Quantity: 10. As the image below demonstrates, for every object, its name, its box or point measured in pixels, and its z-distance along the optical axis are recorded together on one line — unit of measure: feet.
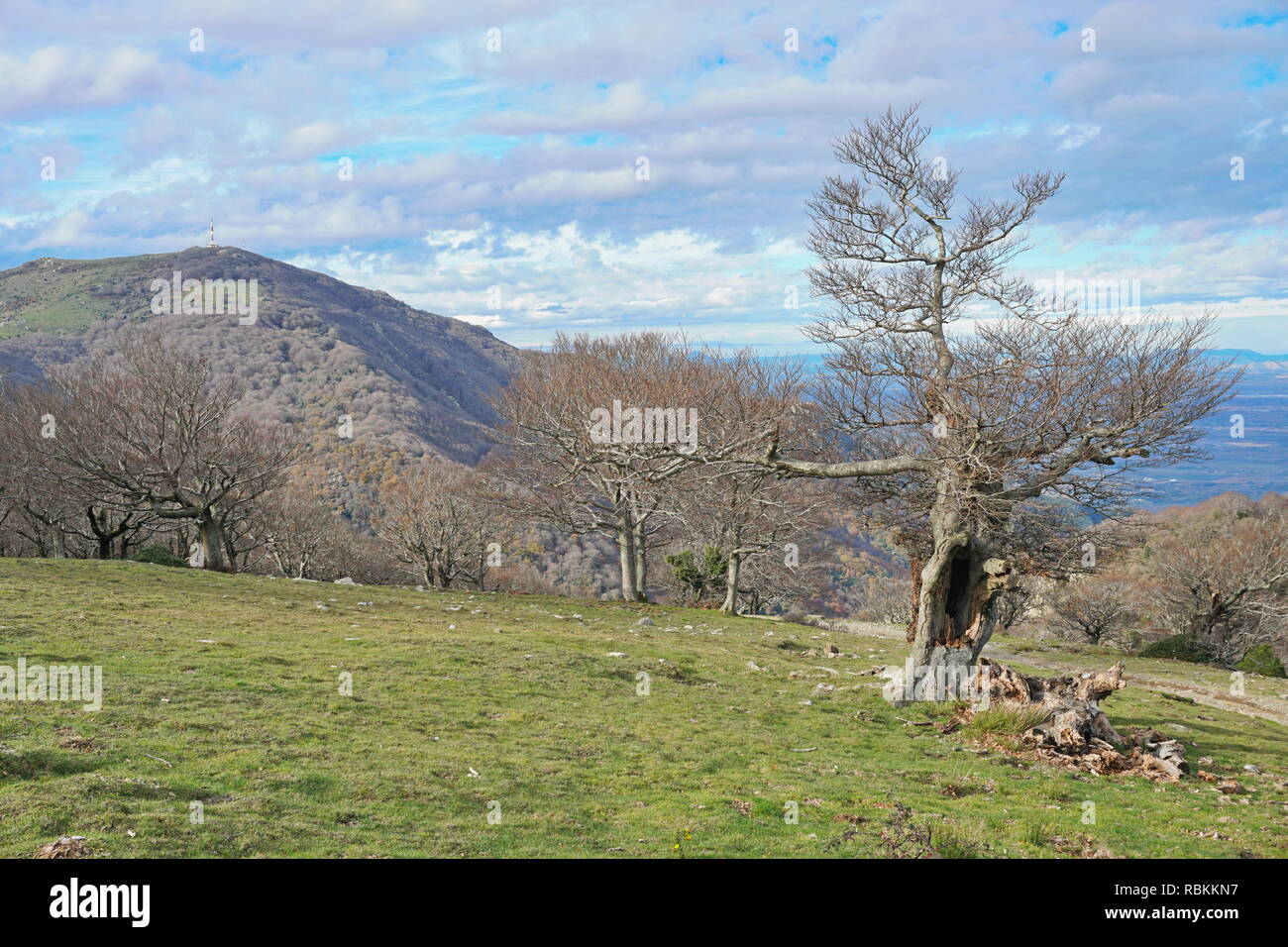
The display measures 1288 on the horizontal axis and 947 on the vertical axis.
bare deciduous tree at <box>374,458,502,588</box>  152.25
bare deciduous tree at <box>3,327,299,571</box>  113.80
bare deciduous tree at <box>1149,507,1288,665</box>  130.93
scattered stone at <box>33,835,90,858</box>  19.72
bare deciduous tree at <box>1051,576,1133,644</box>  149.45
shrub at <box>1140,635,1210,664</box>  116.37
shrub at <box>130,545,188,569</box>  113.91
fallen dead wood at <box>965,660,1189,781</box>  41.50
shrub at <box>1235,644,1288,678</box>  101.24
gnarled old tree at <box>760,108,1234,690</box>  45.09
